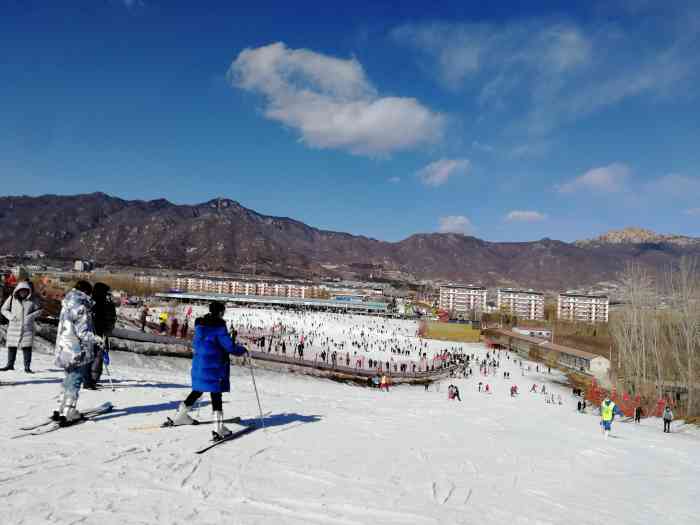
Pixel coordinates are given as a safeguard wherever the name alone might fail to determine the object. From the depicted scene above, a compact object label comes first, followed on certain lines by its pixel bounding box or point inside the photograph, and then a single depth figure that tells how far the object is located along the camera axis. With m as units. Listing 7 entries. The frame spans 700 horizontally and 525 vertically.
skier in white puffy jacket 5.33
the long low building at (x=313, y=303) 136.25
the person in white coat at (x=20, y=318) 8.41
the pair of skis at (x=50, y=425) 5.08
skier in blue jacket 5.36
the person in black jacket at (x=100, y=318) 7.91
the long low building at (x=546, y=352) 50.31
